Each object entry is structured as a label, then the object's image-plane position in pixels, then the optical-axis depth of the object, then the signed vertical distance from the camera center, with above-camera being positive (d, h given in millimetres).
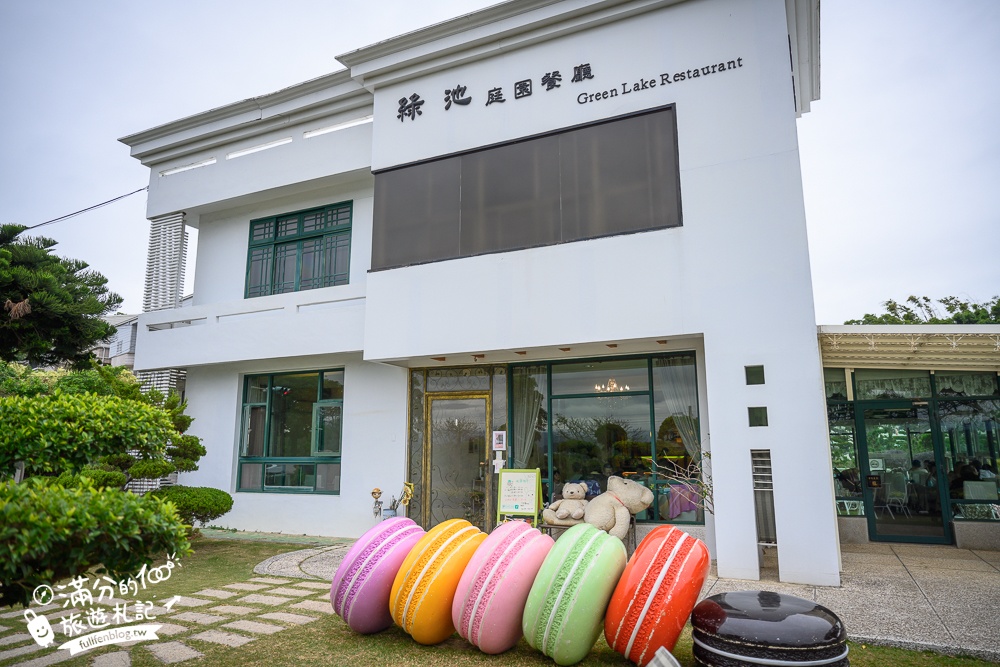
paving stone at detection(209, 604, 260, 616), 5481 -1472
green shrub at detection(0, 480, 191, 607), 2572 -395
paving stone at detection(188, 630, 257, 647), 4574 -1451
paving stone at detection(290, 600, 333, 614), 5561 -1479
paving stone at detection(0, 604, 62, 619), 5336 -1445
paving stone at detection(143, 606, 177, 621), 5379 -1457
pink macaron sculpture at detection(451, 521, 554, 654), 4078 -1000
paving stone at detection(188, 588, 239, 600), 6070 -1485
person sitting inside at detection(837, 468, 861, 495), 9453 -652
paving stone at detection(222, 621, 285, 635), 4867 -1463
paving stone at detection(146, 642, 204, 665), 4207 -1441
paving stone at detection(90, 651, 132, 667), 4081 -1432
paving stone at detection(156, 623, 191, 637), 4816 -1449
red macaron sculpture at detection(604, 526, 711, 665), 3762 -964
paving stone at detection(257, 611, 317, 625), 5176 -1469
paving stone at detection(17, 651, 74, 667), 4069 -1422
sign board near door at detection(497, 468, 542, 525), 8656 -751
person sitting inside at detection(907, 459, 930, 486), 9125 -547
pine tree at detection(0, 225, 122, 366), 11031 +2518
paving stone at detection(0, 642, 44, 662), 4252 -1425
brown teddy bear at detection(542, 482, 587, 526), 8078 -924
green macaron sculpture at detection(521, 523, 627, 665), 3873 -993
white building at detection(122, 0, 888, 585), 7113 +2294
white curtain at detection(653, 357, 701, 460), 8344 +589
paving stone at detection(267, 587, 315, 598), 6156 -1493
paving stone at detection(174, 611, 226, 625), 5141 -1460
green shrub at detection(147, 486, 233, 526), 9078 -879
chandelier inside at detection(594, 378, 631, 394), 8898 +721
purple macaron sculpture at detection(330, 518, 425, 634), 4520 -1009
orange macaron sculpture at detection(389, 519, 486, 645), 4289 -999
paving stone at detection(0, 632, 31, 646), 4570 -1433
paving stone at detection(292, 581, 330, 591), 6482 -1505
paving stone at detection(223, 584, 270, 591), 6422 -1492
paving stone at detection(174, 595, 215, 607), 5730 -1472
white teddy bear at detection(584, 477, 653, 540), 7680 -828
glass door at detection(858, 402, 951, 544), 9008 -571
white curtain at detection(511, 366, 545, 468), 9406 +443
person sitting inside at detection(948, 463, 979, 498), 8875 -607
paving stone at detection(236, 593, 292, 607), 5848 -1481
